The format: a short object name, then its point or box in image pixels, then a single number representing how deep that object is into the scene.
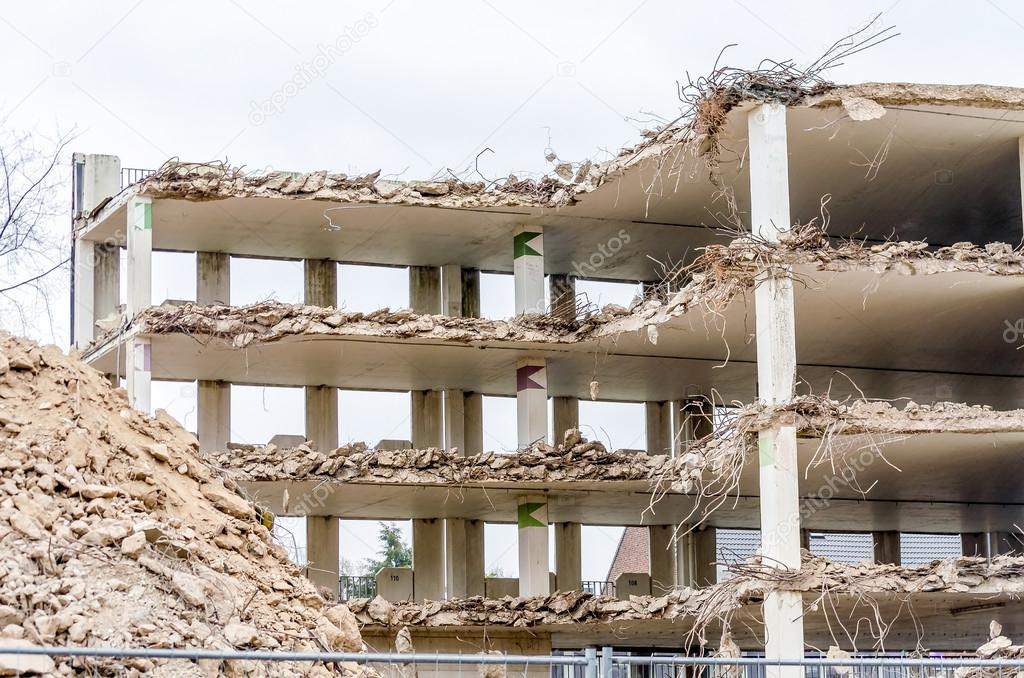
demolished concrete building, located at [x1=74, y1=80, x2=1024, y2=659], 37.81
